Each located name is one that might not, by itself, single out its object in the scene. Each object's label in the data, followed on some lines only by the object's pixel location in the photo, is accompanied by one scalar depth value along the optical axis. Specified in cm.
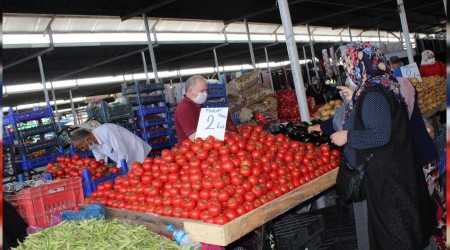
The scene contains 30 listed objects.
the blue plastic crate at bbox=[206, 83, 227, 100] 792
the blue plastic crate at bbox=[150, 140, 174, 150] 813
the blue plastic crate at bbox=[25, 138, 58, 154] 646
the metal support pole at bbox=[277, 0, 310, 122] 603
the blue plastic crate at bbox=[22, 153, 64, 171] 611
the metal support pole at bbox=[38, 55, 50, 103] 1330
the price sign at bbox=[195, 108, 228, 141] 356
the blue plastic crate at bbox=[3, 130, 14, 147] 639
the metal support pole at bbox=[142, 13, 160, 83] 1143
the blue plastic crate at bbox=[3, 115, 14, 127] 620
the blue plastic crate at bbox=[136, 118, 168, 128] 796
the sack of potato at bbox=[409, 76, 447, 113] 779
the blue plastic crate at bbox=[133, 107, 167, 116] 797
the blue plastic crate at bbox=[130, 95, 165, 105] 810
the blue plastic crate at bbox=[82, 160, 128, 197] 379
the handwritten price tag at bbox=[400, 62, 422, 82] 813
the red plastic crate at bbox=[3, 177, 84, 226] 311
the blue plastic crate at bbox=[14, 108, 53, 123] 652
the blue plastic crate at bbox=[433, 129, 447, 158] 371
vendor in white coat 510
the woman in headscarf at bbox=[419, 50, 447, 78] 938
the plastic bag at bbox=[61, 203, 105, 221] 303
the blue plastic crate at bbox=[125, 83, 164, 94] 803
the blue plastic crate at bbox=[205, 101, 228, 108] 772
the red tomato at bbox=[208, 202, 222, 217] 270
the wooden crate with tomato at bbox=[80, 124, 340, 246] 276
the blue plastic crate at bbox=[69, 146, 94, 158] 643
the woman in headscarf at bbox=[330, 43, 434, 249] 259
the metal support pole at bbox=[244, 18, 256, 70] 1461
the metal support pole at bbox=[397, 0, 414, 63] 1180
